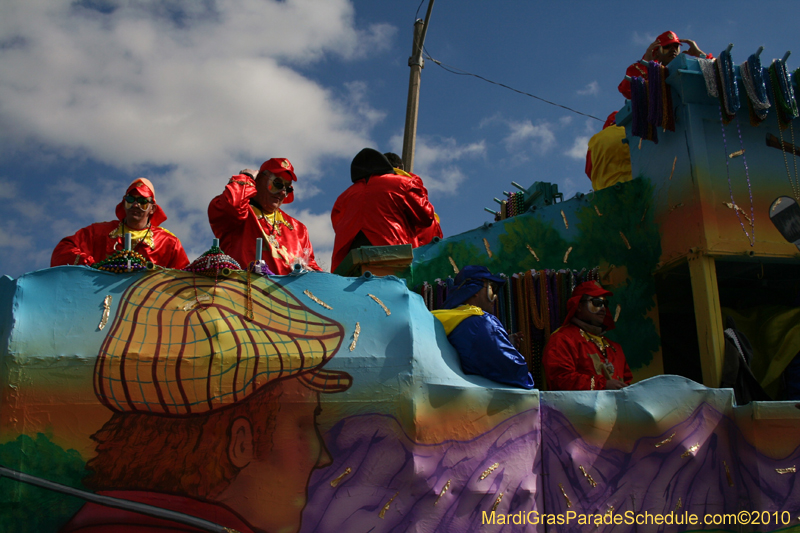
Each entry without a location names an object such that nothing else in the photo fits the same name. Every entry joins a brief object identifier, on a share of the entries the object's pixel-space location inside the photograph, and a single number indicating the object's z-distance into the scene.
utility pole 9.05
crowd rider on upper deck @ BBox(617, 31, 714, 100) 7.10
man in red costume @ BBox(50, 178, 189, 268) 5.14
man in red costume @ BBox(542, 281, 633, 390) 4.90
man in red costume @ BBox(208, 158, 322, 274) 5.34
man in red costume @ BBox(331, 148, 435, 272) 5.91
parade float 3.61
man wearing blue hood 4.29
